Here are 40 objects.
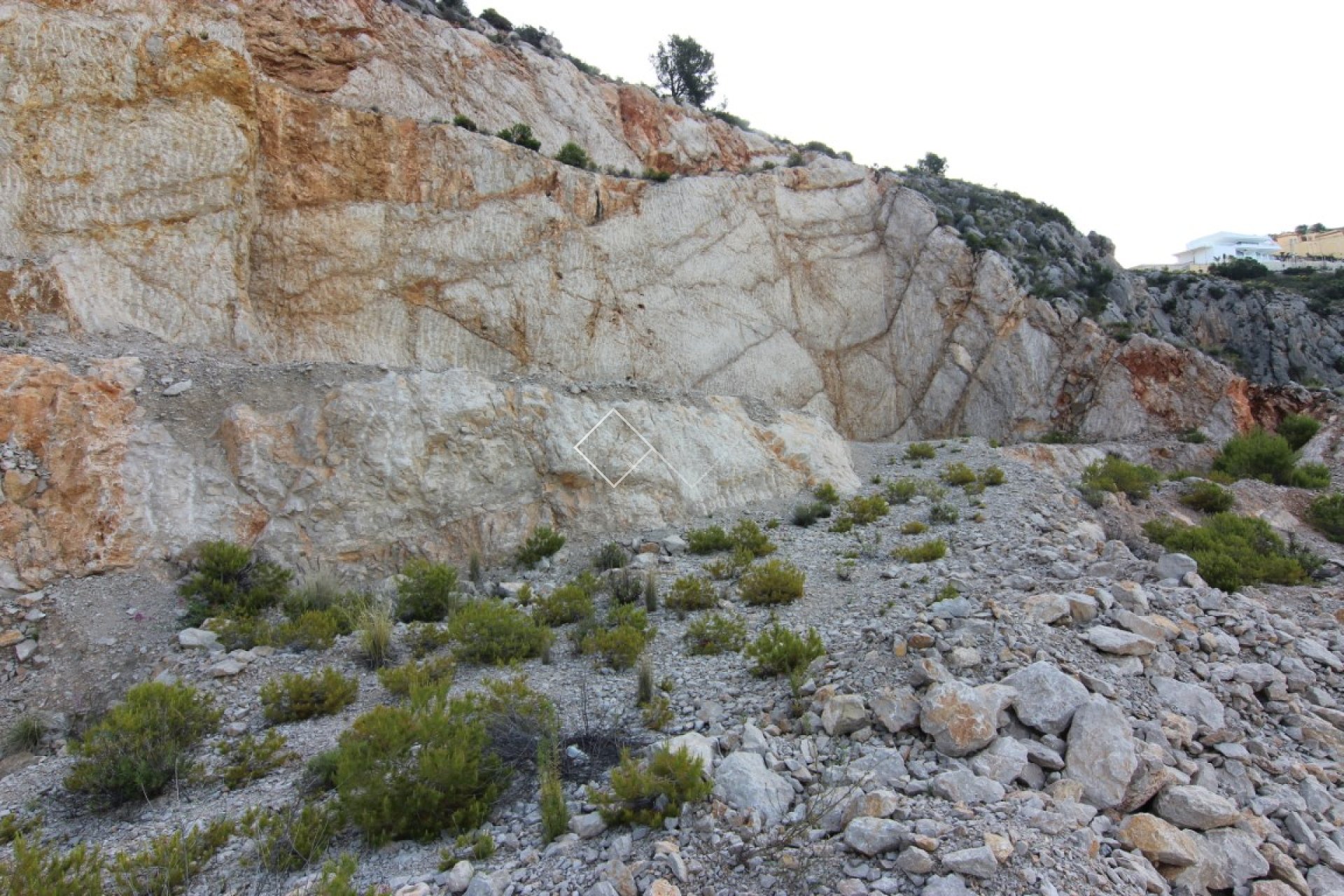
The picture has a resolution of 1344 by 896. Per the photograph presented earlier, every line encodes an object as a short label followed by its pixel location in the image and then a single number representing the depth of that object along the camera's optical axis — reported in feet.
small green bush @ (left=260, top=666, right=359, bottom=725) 20.94
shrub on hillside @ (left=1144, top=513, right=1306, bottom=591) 24.93
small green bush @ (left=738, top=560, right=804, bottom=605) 27.96
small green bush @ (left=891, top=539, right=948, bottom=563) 30.71
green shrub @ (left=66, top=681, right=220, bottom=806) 17.02
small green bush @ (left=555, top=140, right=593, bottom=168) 63.26
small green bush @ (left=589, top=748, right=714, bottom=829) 13.66
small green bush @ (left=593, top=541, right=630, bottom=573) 35.65
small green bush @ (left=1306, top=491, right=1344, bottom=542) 38.34
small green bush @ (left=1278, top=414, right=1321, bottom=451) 57.98
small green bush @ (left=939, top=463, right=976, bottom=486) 46.98
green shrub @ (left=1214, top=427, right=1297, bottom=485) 50.39
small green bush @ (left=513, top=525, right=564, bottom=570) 37.01
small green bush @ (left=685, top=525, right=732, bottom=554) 37.01
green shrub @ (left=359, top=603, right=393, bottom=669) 24.71
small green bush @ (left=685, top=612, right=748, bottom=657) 23.11
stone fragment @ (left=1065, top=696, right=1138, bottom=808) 13.32
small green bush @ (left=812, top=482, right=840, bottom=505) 44.60
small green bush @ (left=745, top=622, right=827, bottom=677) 19.67
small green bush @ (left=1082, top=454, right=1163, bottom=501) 45.01
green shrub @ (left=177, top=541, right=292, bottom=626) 28.91
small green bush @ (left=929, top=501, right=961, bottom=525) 38.04
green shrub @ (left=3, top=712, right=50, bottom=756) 21.58
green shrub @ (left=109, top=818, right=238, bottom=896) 12.92
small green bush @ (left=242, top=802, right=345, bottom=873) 13.70
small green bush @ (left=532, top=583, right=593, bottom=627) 28.07
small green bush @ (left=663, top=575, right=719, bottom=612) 28.12
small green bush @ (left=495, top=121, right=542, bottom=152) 59.41
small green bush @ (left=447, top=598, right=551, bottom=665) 24.11
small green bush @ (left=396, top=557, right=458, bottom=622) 29.53
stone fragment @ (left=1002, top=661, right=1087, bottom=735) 14.75
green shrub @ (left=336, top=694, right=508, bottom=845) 14.35
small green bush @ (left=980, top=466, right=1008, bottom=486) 45.44
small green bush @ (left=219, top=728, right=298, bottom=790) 17.53
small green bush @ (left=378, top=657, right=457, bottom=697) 21.42
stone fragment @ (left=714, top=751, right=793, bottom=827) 13.57
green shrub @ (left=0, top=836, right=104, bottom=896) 11.99
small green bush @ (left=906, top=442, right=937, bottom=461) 56.70
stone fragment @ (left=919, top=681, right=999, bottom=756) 14.34
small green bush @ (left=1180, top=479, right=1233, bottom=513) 42.37
